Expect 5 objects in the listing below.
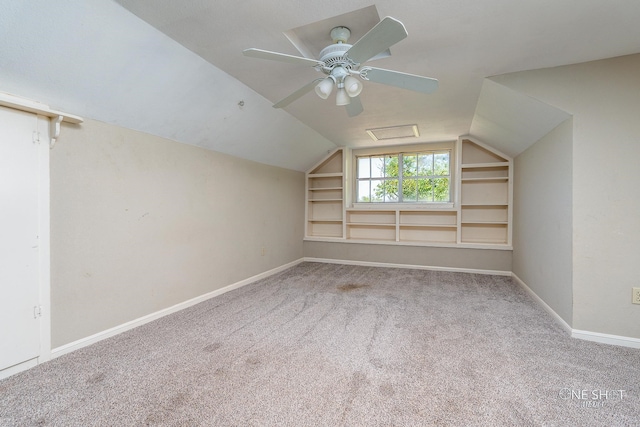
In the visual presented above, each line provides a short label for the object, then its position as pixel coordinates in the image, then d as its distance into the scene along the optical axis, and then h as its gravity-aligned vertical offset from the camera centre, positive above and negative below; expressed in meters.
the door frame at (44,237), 1.89 -0.19
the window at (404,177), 5.00 +0.63
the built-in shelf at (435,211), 4.57 +0.00
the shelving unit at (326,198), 5.56 +0.26
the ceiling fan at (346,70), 1.57 +0.89
